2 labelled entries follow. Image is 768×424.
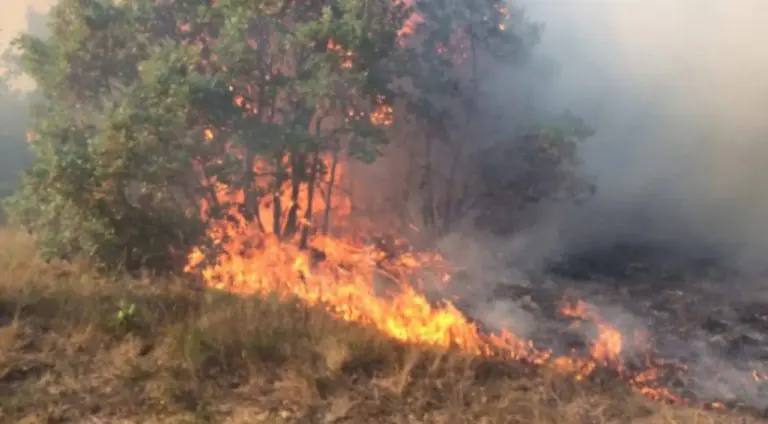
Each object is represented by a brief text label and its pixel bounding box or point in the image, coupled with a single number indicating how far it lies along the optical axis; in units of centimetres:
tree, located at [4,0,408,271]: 828
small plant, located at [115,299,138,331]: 672
